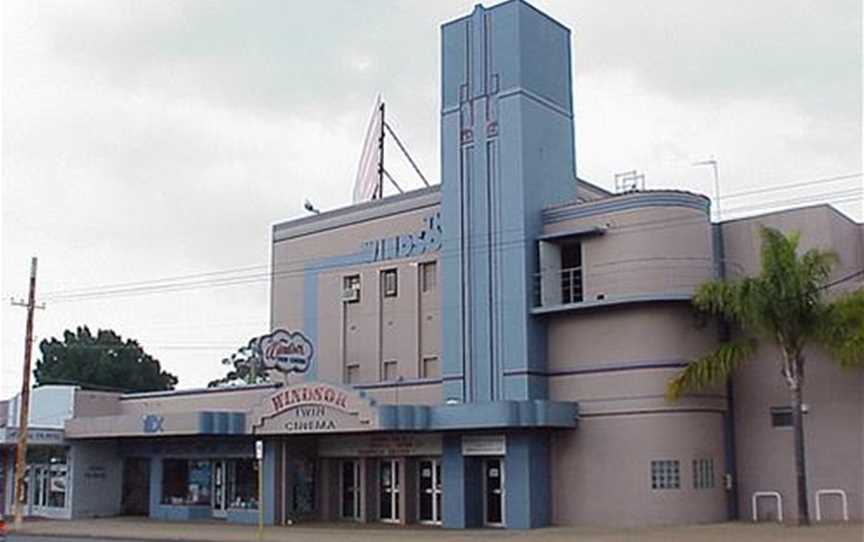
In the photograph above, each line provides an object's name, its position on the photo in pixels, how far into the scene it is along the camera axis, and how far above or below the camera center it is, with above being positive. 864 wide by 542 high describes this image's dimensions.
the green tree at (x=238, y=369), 98.19 +8.33
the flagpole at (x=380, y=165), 51.28 +13.06
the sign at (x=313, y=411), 38.09 +1.91
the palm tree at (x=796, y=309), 33.66 +4.41
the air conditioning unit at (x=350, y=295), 45.06 +6.55
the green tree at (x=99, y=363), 86.44 +7.88
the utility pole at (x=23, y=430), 42.62 +1.47
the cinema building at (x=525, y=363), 36.34 +3.45
